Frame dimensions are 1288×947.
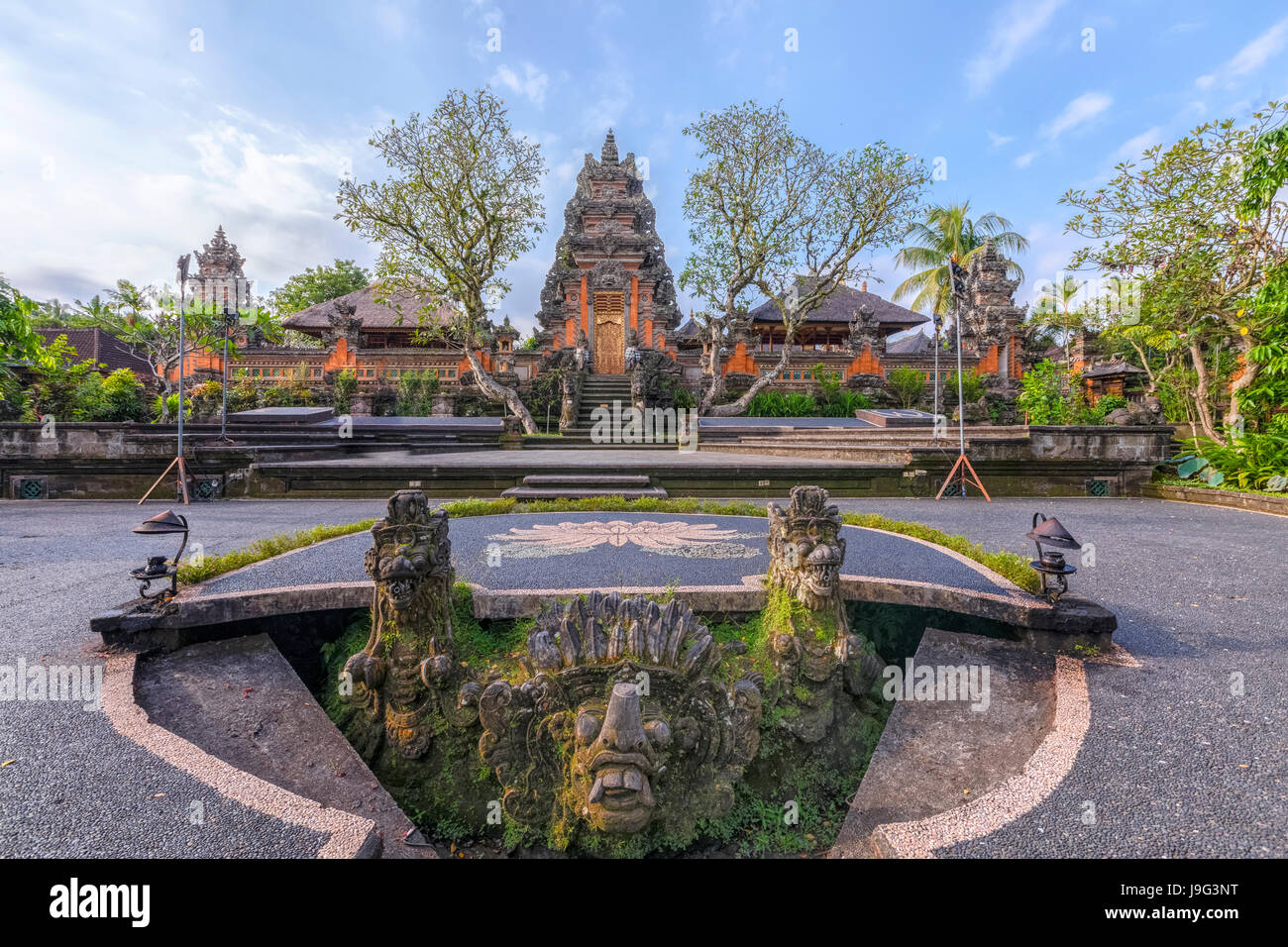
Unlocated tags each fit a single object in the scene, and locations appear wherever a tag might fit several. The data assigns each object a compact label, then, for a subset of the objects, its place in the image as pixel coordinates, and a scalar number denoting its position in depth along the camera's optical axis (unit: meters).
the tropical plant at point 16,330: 6.57
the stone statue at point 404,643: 2.49
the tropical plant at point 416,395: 17.92
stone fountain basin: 2.05
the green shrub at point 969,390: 17.89
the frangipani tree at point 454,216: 12.78
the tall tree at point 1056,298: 17.88
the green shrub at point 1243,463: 7.28
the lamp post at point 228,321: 9.46
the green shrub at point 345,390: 17.56
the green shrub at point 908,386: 18.19
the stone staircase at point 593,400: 12.77
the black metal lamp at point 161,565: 2.69
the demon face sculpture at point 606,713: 2.03
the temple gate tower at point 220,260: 23.48
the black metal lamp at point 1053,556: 2.67
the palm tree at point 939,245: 26.88
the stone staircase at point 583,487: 6.97
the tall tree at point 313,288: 33.47
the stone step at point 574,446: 11.95
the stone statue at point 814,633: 2.57
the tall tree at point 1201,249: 7.93
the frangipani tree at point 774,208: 14.26
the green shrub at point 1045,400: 11.81
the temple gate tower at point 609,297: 19.14
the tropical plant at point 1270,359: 6.79
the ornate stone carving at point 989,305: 21.23
